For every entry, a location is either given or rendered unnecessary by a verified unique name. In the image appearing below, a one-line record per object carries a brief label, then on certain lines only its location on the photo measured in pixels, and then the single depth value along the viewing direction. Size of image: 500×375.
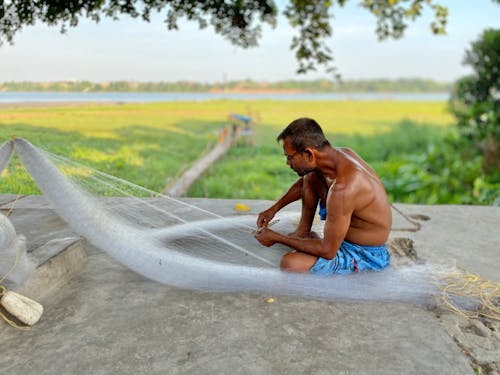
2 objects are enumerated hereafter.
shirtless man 2.31
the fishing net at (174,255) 2.38
